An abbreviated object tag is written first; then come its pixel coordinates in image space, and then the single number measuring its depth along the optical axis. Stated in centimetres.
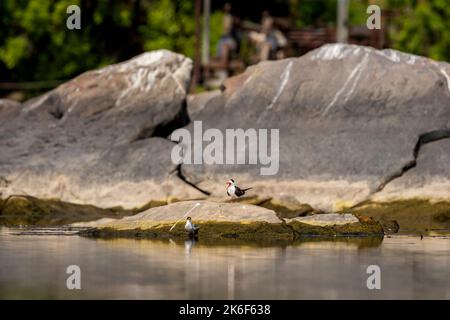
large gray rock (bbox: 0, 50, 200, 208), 2342
